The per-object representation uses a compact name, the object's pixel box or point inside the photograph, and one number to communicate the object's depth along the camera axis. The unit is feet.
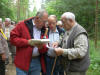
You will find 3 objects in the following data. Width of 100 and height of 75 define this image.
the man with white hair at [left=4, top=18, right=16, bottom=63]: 24.28
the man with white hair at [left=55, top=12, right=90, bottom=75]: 8.26
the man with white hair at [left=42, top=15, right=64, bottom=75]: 11.75
